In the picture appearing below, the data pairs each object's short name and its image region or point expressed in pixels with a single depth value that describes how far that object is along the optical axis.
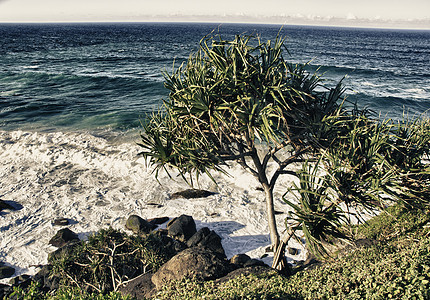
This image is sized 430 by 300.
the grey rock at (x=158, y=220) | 12.71
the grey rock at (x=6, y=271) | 9.66
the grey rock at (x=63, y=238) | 11.30
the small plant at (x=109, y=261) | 8.23
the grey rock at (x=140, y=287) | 7.59
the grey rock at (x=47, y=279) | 8.70
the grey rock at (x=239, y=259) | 9.78
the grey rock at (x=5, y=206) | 13.50
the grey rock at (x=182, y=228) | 11.33
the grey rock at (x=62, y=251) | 9.61
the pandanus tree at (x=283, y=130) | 6.39
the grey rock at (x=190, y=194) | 14.84
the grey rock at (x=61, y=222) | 12.66
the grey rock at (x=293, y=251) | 10.64
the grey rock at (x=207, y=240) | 10.77
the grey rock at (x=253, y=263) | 9.58
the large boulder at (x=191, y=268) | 7.53
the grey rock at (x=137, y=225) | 11.96
